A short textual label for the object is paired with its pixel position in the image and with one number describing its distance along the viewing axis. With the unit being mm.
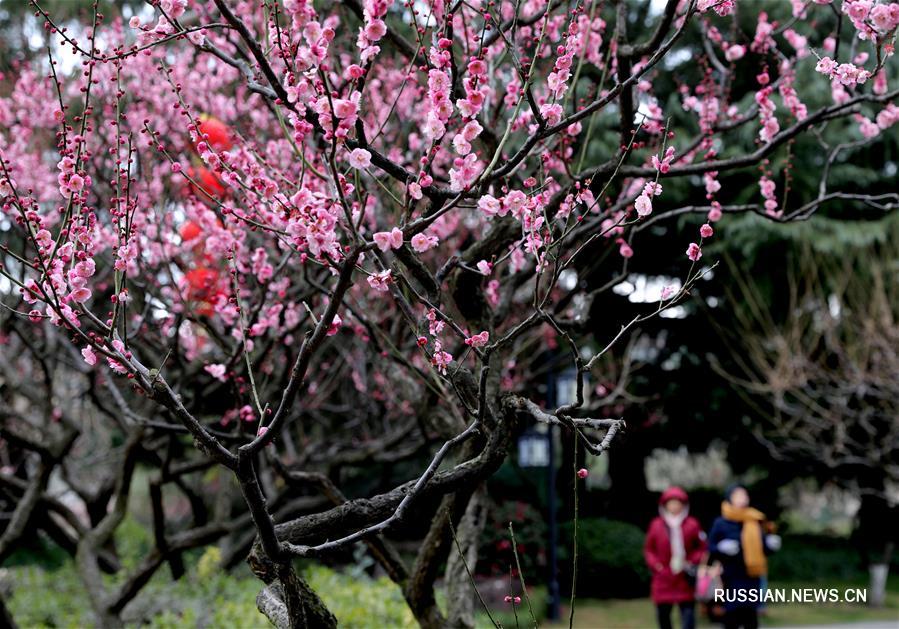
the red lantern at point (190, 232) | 5777
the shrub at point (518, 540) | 9719
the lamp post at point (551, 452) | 10081
